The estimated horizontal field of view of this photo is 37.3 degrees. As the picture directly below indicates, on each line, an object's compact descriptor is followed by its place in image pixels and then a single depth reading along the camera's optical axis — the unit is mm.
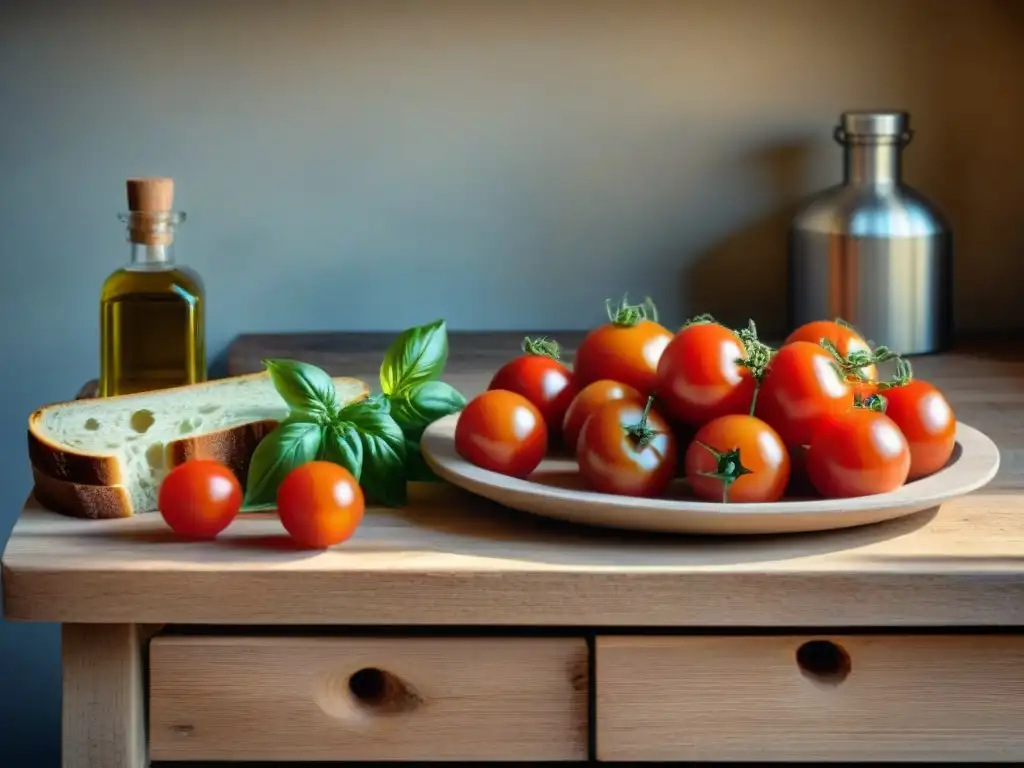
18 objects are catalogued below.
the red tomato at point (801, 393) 1087
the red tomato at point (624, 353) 1229
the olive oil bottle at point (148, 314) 1399
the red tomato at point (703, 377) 1100
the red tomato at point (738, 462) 1039
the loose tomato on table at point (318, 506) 1018
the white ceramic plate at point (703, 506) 1016
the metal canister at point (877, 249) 1717
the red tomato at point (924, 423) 1114
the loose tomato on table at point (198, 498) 1041
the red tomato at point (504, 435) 1113
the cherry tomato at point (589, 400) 1170
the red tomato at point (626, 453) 1068
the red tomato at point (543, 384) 1241
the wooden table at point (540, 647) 999
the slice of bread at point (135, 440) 1114
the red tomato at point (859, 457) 1046
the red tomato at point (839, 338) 1196
